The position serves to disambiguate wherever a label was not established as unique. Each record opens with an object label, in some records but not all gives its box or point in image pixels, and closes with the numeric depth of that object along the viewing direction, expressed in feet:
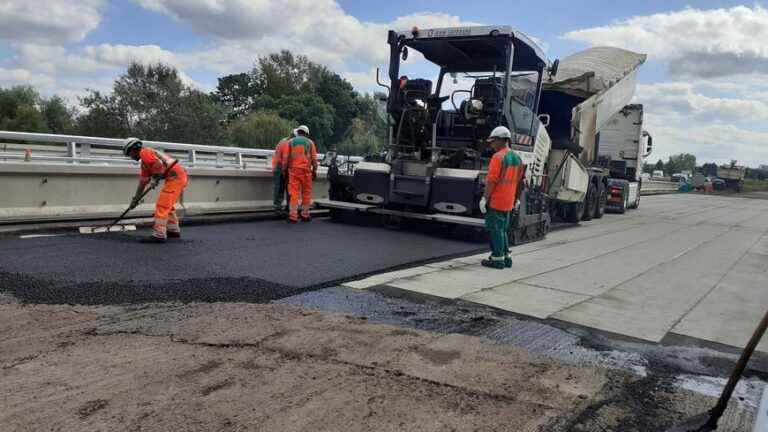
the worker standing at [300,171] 30.14
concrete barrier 22.33
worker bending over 21.77
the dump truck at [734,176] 156.15
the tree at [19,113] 134.00
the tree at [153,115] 127.03
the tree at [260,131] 134.10
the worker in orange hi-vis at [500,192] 21.21
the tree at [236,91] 209.46
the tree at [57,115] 144.46
